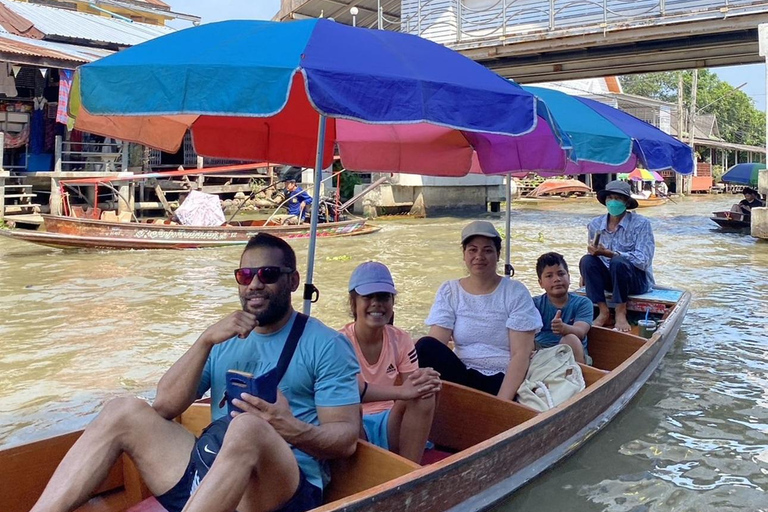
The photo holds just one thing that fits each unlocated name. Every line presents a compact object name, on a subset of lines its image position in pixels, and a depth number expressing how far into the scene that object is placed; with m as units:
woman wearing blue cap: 3.47
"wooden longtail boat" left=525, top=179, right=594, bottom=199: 33.59
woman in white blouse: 4.29
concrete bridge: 15.04
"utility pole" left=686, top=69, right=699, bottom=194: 37.60
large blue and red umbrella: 2.91
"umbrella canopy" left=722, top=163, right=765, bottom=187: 20.12
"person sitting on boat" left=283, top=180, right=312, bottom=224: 16.45
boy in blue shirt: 5.04
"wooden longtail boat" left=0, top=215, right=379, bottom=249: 13.53
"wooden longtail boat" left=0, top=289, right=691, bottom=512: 3.10
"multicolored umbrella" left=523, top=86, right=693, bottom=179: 4.84
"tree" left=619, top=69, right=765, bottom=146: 55.53
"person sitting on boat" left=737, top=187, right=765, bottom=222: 18.40
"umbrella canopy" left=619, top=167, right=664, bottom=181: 30.61
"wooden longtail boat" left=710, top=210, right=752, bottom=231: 18.94
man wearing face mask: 7.03
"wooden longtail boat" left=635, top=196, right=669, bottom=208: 30.30
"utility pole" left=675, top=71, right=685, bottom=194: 38.25
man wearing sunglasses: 2.71
